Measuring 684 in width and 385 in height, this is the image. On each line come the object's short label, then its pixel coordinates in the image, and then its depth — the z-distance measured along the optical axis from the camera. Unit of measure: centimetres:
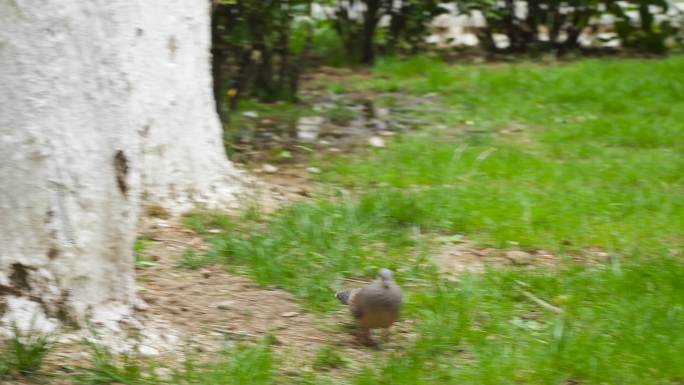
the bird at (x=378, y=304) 795
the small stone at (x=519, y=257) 1039
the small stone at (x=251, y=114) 1658
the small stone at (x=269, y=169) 1350
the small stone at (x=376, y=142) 1501
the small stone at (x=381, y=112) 1712
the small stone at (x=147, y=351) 766
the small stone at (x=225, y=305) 896
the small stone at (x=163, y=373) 731
